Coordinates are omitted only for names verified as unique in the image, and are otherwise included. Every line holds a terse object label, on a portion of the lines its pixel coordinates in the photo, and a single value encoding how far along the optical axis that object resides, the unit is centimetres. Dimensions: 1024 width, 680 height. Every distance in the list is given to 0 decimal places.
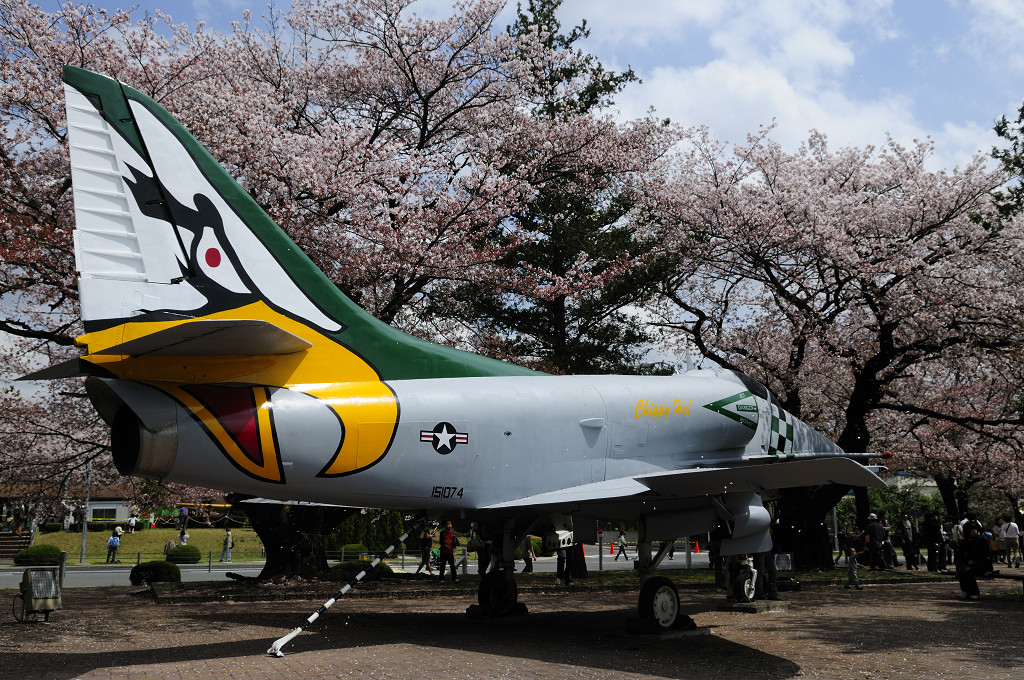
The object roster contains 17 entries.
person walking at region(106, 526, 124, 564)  3834
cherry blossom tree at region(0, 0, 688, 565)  1650
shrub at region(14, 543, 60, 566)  2922
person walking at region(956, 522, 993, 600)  1695
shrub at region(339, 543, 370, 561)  3492
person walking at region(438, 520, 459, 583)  2381
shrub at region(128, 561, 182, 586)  2191
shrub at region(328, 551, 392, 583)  2083
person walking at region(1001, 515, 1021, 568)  3209
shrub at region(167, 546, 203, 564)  3531
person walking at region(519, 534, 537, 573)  2711
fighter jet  904
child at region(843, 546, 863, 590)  2078
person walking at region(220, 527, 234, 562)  3937
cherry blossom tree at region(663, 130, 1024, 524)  2250
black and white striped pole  970
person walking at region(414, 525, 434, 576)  2635
